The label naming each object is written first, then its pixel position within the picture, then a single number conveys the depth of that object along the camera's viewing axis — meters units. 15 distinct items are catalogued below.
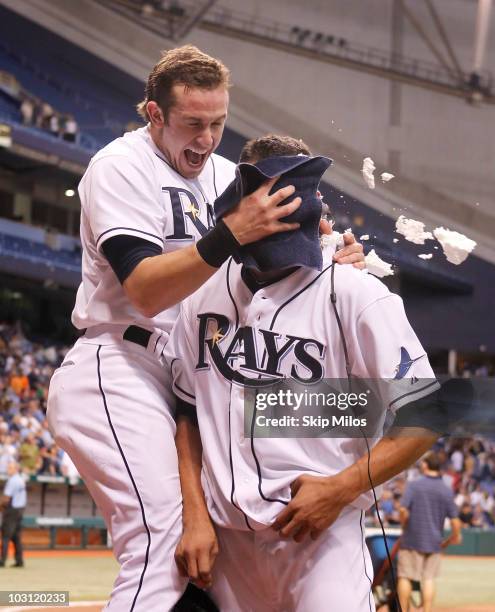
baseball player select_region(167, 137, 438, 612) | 2.88
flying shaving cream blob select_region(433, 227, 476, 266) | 4.27
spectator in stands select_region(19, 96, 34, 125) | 25.44
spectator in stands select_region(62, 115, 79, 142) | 25.94
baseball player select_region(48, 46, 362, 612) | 3.09
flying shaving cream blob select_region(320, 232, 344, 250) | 3.27
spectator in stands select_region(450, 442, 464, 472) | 9.19
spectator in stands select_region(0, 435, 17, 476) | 16.20
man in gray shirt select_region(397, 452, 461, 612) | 9.37
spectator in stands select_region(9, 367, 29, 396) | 20.99
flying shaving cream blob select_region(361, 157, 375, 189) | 4.45
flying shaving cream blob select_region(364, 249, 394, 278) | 3.92
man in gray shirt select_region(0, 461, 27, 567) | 14.45
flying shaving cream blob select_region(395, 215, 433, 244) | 4.23
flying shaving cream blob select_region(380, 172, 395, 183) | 4.73
